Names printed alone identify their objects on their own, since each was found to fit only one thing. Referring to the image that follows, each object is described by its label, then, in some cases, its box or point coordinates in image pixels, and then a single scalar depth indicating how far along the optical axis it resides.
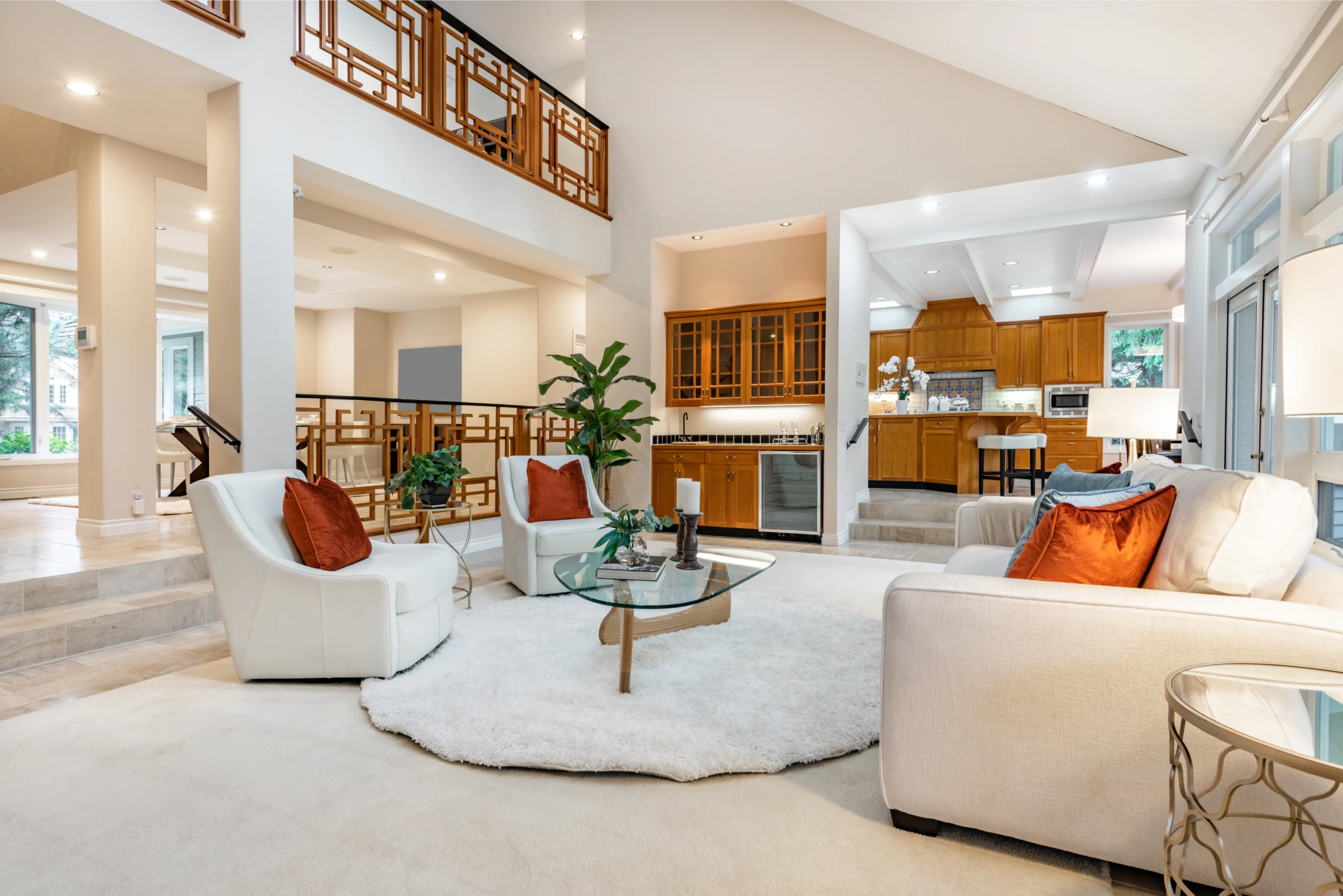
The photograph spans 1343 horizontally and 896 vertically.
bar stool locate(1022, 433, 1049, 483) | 6.34
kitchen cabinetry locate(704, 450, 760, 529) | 6.52
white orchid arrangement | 9.10
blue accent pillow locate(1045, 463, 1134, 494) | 2.88
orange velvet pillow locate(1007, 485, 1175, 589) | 1.75
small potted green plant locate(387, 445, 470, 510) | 3.88
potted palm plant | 5.96
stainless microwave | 9.03
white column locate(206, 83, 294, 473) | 3.61
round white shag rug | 2.10
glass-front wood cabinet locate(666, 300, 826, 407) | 6.46
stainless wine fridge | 6.25
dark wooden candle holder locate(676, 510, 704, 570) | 2.96
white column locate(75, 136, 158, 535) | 4.50
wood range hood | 9.59
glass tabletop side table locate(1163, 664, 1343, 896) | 0.94
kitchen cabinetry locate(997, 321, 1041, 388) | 9.42
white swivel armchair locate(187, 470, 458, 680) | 2.66
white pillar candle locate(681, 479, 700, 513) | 2.88
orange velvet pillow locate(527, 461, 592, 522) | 4.40
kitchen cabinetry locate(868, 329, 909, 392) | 9.98
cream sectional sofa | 1.41
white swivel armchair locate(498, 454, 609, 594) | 4.07
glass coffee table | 2.46
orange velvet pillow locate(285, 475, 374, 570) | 2.81
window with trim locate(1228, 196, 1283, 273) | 3.66
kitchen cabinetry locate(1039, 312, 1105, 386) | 9.12
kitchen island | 8.41
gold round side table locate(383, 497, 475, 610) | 3.98
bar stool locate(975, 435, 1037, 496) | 6.32
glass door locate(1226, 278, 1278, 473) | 3.75
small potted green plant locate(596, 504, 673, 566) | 2.94
